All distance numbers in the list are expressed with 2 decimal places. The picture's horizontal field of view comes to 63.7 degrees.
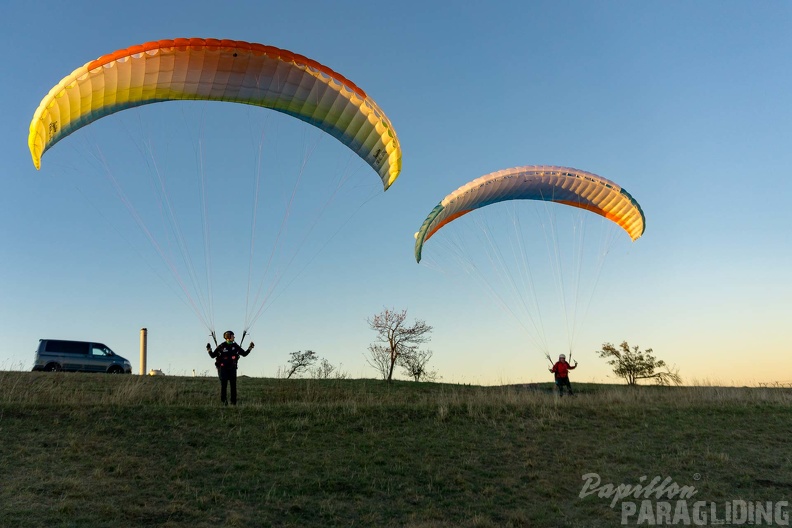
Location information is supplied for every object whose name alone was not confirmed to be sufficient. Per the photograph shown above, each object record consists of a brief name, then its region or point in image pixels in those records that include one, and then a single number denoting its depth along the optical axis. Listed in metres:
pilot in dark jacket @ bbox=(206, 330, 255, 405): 14.80
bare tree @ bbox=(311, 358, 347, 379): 25.08
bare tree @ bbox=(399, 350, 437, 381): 37.91
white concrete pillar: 29.48
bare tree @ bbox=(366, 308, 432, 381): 35.59
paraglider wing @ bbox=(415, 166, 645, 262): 19.41
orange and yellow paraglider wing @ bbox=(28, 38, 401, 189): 12.39
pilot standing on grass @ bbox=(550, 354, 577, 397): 20.42
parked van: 23.56
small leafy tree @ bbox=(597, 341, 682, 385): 39.25
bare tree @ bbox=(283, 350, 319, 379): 45.81
